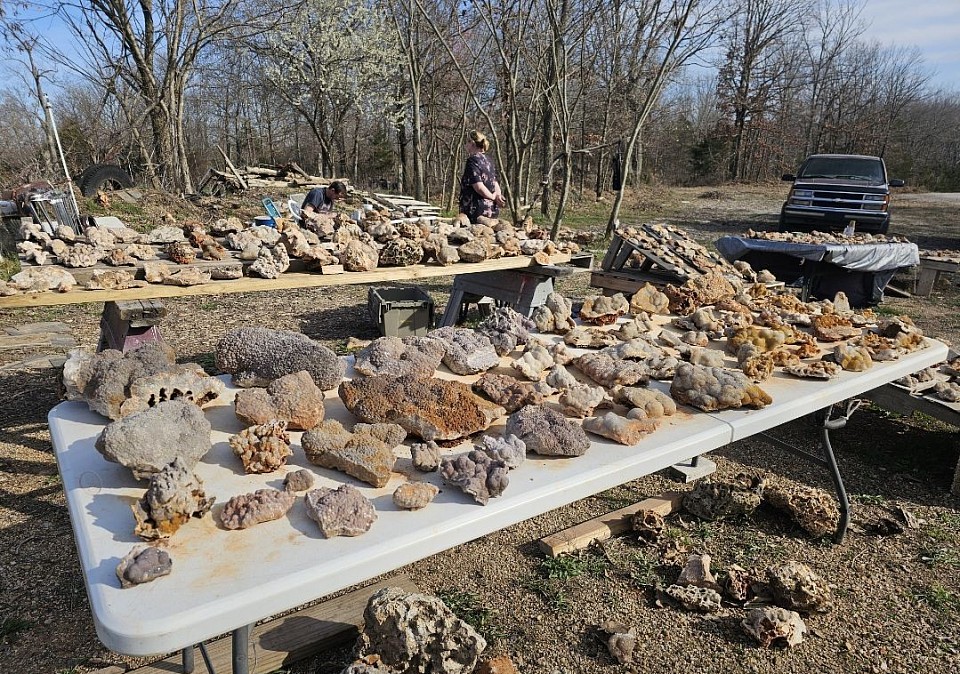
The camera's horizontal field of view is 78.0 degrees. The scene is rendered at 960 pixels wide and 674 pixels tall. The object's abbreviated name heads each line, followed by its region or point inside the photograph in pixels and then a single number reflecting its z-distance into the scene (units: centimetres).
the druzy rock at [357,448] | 149
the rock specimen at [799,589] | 243
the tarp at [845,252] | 659
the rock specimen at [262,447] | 151
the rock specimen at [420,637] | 179
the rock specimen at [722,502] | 311
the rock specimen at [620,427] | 178
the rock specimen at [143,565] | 111
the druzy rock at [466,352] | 226
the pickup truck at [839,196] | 995
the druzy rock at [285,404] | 170
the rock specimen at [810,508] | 298
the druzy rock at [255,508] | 131
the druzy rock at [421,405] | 174
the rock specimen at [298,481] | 145
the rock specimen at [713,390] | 204
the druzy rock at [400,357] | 203
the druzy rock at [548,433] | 170
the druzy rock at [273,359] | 198
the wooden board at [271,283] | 288
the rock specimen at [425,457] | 157
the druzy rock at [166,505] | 124
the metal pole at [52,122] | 748
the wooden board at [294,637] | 211
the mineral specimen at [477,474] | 146
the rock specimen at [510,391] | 199
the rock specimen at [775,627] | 229
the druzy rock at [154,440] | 139
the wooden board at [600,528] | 283
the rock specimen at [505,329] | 250
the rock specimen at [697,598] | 246
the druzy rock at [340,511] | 130
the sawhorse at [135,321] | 335
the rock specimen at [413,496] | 140
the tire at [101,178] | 1118
